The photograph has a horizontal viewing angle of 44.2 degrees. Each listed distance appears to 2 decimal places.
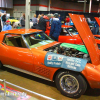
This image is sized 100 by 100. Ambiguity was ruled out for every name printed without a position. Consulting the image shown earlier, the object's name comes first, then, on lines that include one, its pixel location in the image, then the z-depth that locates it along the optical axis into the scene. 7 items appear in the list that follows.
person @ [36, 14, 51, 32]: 5.71
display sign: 2.41
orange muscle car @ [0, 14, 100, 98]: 2.43
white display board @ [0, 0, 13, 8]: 21.17
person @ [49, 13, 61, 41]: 5.02
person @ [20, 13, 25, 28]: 8.29
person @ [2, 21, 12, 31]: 5.97
